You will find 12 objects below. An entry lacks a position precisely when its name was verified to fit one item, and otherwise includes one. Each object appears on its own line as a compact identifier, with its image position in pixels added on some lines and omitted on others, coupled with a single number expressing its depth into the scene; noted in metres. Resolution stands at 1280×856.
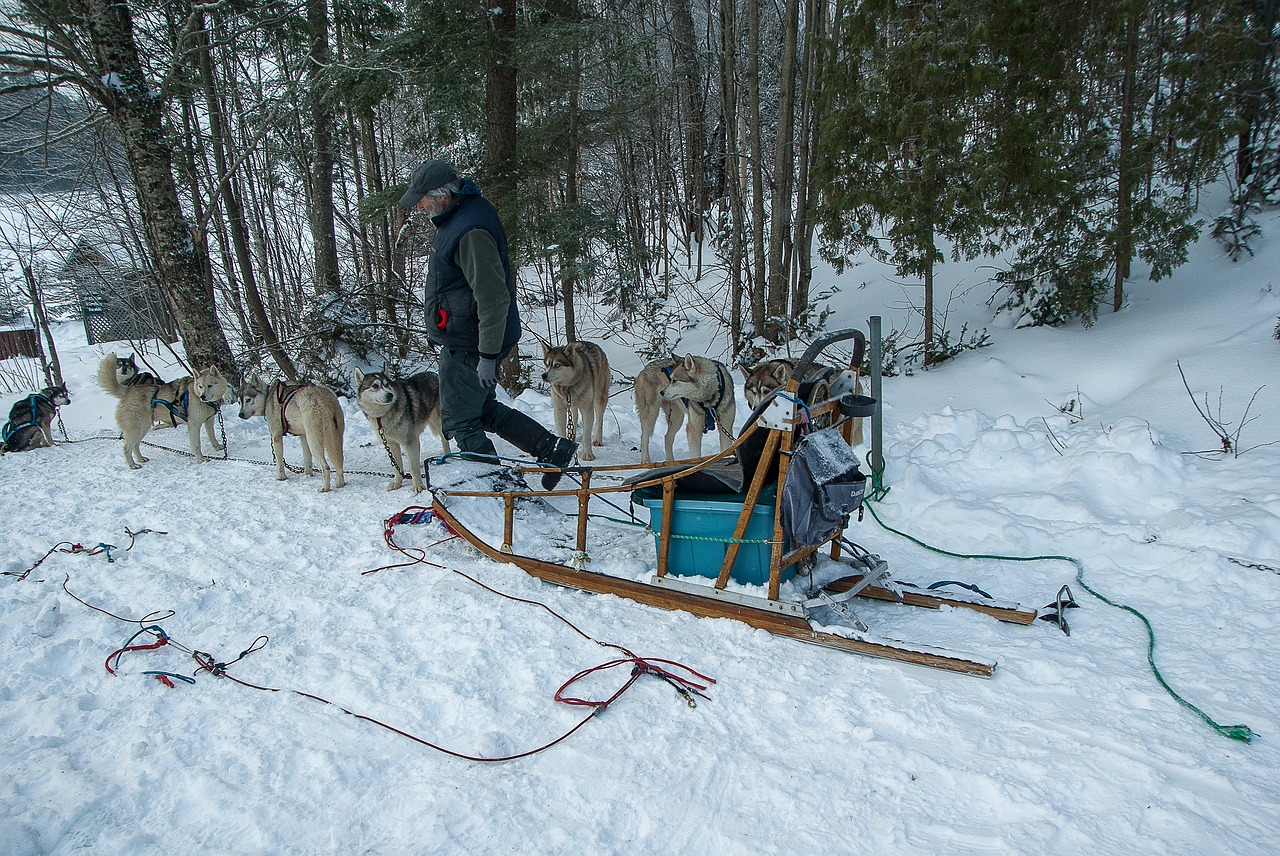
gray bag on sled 2.87
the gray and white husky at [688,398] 5.23
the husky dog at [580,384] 5.99
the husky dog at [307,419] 5.27
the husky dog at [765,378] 5.17
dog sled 2.85
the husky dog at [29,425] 6.84
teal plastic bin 3.02
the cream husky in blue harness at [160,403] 6.17
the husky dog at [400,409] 4.96
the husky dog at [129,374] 6.31
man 4.14
